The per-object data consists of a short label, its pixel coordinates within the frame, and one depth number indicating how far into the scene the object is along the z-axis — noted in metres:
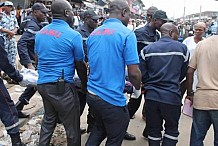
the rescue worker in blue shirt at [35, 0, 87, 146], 2.94
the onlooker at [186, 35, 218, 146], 2.98
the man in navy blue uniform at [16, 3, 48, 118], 4.30
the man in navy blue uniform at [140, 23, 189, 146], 3.12
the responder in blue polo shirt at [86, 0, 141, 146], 2.65
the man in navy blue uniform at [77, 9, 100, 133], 4.34
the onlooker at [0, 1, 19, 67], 6.03
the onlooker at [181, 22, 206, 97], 4.71
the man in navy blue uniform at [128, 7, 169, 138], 4.17
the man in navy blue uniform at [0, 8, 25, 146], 3.32
